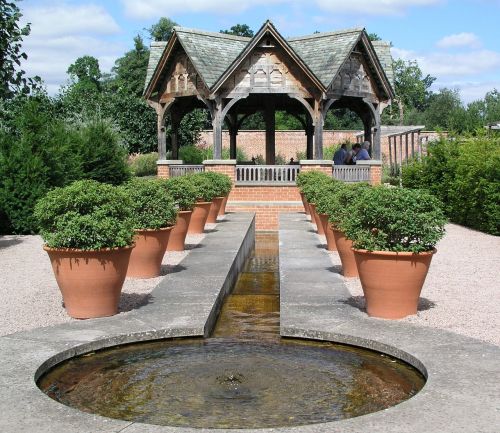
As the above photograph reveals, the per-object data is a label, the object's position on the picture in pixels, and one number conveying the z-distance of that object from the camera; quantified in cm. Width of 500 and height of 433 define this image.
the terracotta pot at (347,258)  1013
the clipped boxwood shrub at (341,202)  1023
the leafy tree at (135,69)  5625
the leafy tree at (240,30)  8531
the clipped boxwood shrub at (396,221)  744
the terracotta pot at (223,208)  2269
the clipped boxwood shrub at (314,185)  1587
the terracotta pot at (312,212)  1825
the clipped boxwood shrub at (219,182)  1857
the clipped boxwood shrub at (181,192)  1312
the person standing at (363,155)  2691
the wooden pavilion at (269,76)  2503
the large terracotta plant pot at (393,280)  740
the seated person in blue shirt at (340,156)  2702
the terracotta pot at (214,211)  1925
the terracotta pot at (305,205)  2195
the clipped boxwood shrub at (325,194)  1276
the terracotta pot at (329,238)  1323
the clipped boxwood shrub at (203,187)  1642
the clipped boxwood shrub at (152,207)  1029
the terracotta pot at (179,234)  1324
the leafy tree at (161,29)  7550
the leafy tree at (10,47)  1388
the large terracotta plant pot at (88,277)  755
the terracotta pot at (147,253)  1023
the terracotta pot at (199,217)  1633
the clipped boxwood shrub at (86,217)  752
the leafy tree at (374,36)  8661
